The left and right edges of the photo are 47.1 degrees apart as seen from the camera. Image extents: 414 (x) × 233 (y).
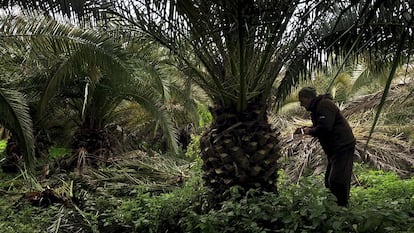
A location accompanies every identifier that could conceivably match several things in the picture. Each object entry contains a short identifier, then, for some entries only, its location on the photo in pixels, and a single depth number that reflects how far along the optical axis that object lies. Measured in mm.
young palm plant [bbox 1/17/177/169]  6430
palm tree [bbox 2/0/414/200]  5246
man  5488
